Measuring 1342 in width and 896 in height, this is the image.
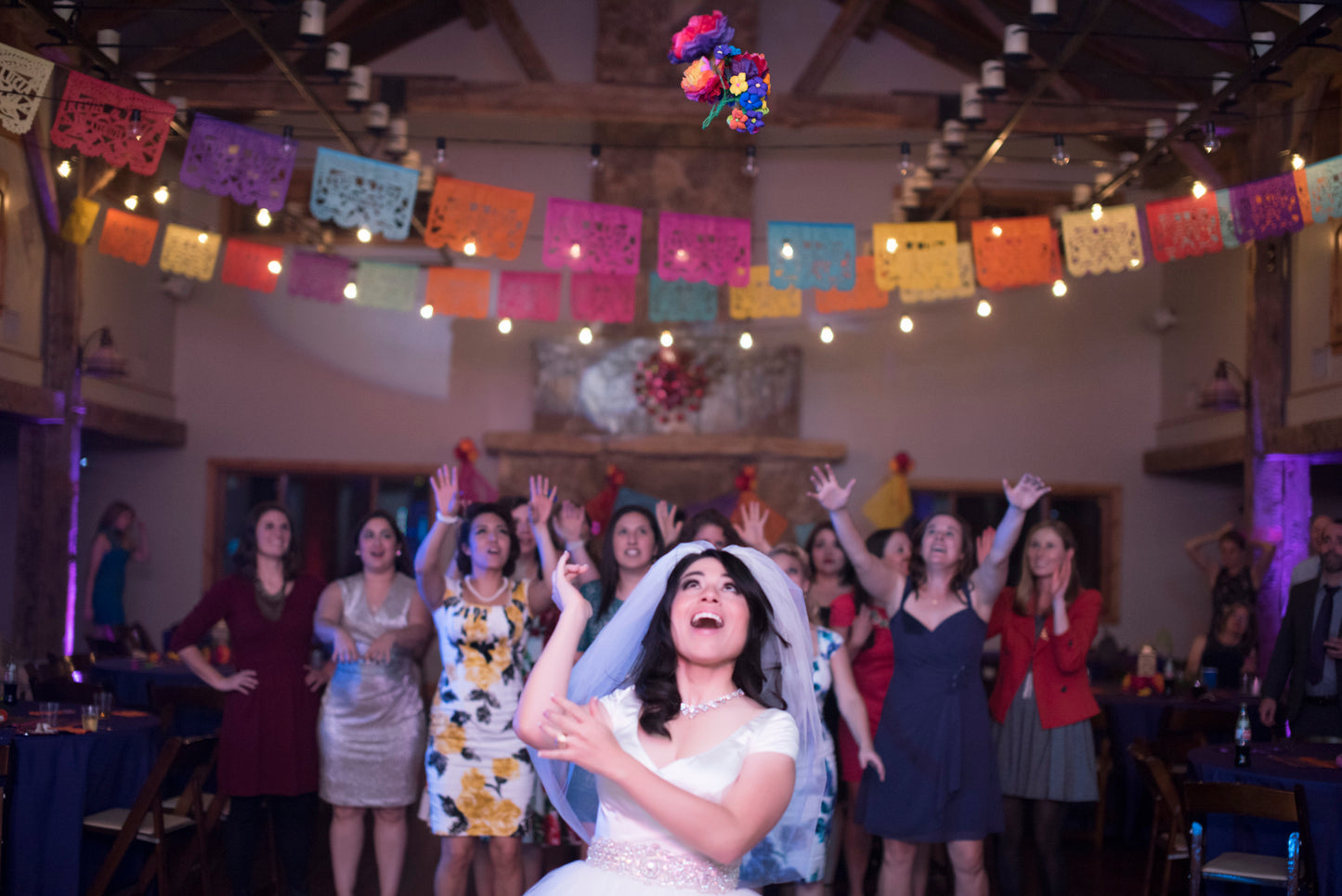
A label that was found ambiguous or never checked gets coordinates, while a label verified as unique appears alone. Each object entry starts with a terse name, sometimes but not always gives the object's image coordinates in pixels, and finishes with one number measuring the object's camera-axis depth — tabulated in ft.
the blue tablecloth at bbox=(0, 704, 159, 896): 13.34
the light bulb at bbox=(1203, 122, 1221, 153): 19.65
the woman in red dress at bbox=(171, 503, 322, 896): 13.99
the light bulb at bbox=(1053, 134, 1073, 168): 20.34
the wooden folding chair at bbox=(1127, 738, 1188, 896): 13.98
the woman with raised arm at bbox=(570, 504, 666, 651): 13.65
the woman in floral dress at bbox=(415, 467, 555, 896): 13.09
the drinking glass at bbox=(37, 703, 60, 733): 14.23
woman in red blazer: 13.99
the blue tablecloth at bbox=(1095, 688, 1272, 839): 20.20
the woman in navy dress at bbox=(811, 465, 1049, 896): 12.75
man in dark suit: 16.76
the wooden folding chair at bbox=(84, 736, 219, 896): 13.32
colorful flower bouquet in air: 9.27
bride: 6.64
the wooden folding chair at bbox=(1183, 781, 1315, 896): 11.99
